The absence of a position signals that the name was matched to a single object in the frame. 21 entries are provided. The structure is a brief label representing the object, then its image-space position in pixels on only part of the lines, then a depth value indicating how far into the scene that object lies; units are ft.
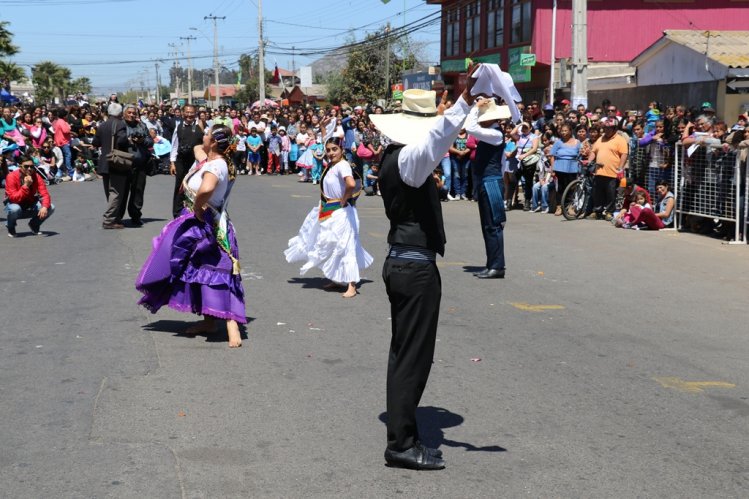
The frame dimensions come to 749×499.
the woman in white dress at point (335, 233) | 32.53
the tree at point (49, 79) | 384.02
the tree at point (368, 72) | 219.00
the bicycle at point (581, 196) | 56.90
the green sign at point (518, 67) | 127.65
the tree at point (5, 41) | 181.16
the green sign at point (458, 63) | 143.02
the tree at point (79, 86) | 442.91
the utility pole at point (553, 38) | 114.44
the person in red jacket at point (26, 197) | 46.34
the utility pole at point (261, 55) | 190.70
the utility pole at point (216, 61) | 297.74
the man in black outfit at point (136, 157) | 50.14
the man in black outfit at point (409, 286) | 16.17
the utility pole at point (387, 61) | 201.68
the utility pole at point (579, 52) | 66.39
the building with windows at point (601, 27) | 128.06
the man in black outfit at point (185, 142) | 51.52
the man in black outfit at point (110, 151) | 49.32
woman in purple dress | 24.88
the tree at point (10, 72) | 203.72
